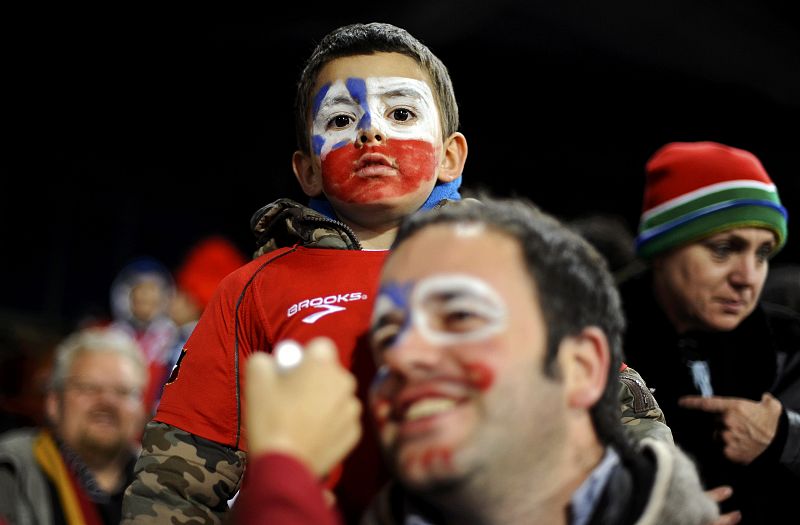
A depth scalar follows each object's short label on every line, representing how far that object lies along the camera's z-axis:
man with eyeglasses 3.78
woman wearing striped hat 2.75
